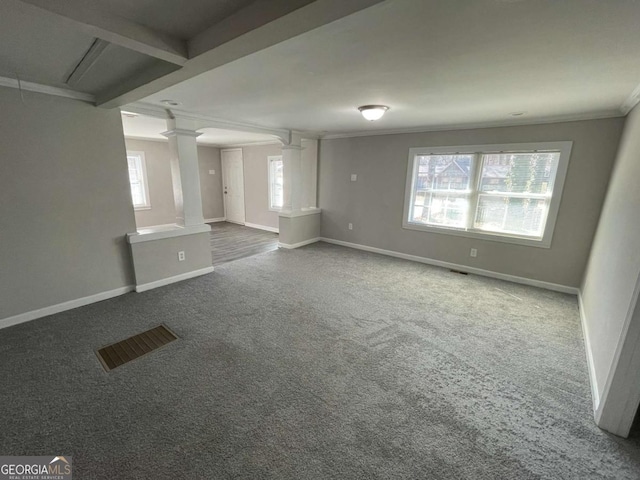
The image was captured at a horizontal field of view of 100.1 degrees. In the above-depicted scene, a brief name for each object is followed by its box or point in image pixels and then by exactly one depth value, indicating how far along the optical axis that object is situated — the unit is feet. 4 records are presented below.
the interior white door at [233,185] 24.34
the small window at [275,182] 21.84
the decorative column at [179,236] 11.00
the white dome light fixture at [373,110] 9.80
